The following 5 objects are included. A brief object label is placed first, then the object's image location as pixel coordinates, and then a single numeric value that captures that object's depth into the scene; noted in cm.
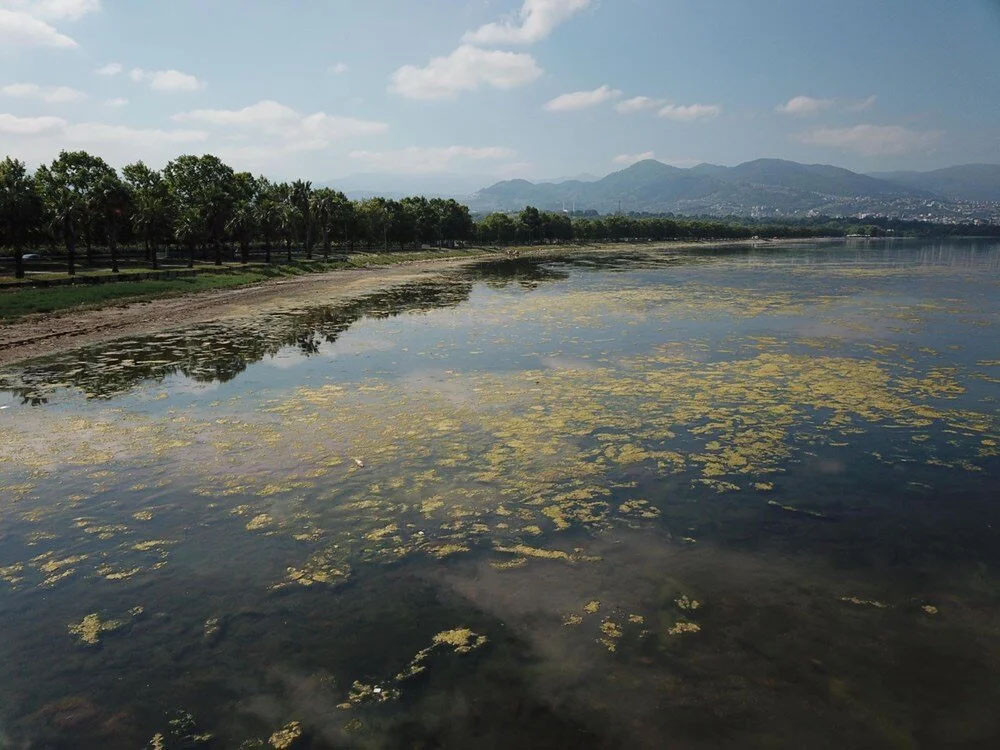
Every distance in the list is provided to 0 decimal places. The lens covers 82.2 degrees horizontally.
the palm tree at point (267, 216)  7906
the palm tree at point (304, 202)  8856
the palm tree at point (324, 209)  9412
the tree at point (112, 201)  6109
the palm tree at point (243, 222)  7681
